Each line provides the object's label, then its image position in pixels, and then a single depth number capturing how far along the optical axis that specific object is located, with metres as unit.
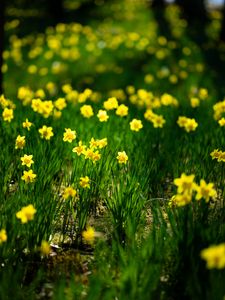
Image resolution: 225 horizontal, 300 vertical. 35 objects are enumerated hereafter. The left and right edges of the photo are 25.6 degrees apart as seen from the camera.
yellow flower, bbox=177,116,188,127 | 4.16
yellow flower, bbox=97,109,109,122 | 4.02
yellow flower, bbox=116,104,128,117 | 4.31
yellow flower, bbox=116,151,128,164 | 3.10
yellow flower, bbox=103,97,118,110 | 4.29
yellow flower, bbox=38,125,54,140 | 3.57
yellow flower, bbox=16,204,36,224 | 2.23
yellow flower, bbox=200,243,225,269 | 1.58
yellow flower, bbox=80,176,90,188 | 2.75
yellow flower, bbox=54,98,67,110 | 4.55
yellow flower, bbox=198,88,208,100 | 5.28
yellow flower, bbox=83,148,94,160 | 3.10
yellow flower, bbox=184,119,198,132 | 4.04
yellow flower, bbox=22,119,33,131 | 3.69
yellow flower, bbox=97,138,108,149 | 3.23
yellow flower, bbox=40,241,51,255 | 2.19
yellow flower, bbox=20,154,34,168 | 3.01
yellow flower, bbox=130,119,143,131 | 3.88
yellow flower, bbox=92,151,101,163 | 3.09
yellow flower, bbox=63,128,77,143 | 3.42
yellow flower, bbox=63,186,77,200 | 2.49
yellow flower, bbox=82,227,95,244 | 2.27
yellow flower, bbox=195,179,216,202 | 2.28
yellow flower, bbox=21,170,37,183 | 2.75
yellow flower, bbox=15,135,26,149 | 3.27
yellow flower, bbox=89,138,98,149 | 3.23
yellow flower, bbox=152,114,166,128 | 4.22
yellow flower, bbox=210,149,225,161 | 3.11
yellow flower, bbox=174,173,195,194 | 2.26
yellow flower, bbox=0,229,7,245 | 2.17
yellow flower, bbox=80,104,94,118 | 4.34
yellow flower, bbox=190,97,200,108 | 4.95
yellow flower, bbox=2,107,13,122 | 3.87
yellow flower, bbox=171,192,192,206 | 2.22
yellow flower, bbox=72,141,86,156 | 3.18
